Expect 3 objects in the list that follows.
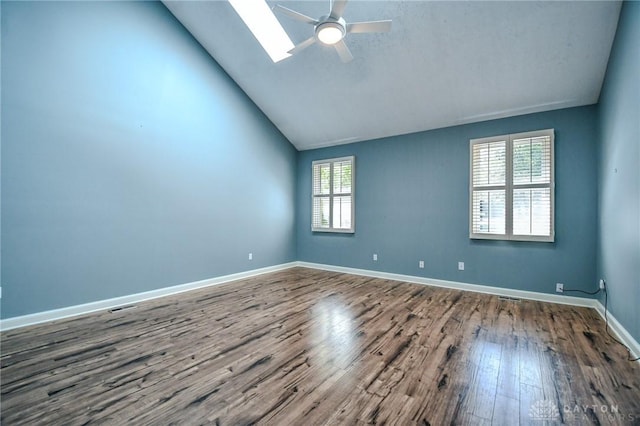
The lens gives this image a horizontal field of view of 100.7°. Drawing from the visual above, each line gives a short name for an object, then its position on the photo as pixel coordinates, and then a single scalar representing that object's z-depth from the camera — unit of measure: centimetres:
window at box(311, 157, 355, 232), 564
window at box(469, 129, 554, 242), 373
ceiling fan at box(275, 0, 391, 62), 248
